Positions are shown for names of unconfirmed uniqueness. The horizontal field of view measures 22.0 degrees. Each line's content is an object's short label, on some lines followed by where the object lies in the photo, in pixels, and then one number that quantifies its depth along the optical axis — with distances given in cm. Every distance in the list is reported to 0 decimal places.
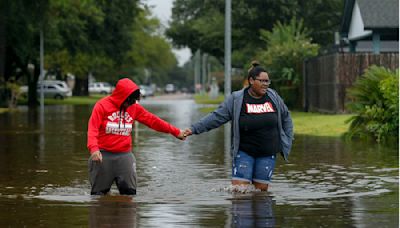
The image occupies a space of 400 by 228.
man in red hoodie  1130
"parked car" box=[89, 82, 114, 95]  13254
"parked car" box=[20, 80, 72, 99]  8578
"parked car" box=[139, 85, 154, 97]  12046
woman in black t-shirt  1155
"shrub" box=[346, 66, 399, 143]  2272
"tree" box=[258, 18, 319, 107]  4434
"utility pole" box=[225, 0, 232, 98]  3322
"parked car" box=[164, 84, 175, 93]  17525
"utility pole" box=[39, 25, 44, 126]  5101
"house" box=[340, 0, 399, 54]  4112
